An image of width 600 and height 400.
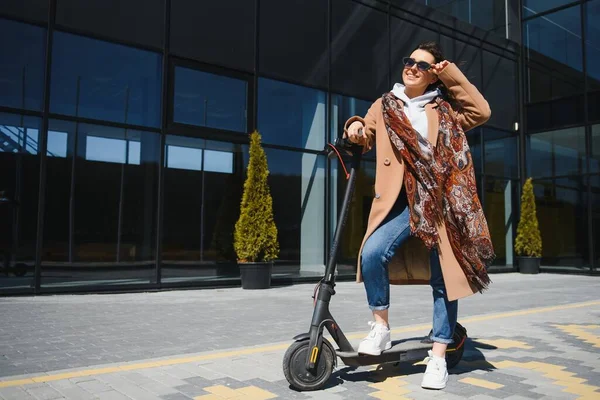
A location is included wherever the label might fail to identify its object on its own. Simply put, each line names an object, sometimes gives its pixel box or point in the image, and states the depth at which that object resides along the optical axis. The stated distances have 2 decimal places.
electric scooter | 2.87
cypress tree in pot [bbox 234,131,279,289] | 9.40
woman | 3.00
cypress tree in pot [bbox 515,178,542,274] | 15.42
